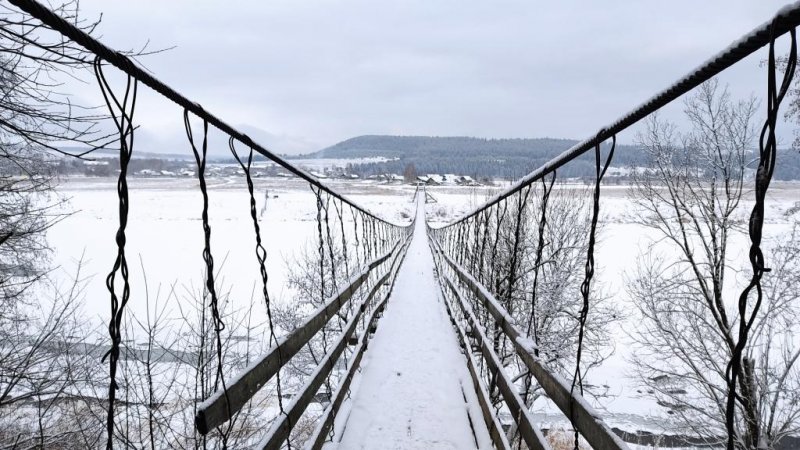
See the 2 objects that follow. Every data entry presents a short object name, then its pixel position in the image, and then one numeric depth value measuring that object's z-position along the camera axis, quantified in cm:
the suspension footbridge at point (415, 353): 124
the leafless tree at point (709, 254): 1050
